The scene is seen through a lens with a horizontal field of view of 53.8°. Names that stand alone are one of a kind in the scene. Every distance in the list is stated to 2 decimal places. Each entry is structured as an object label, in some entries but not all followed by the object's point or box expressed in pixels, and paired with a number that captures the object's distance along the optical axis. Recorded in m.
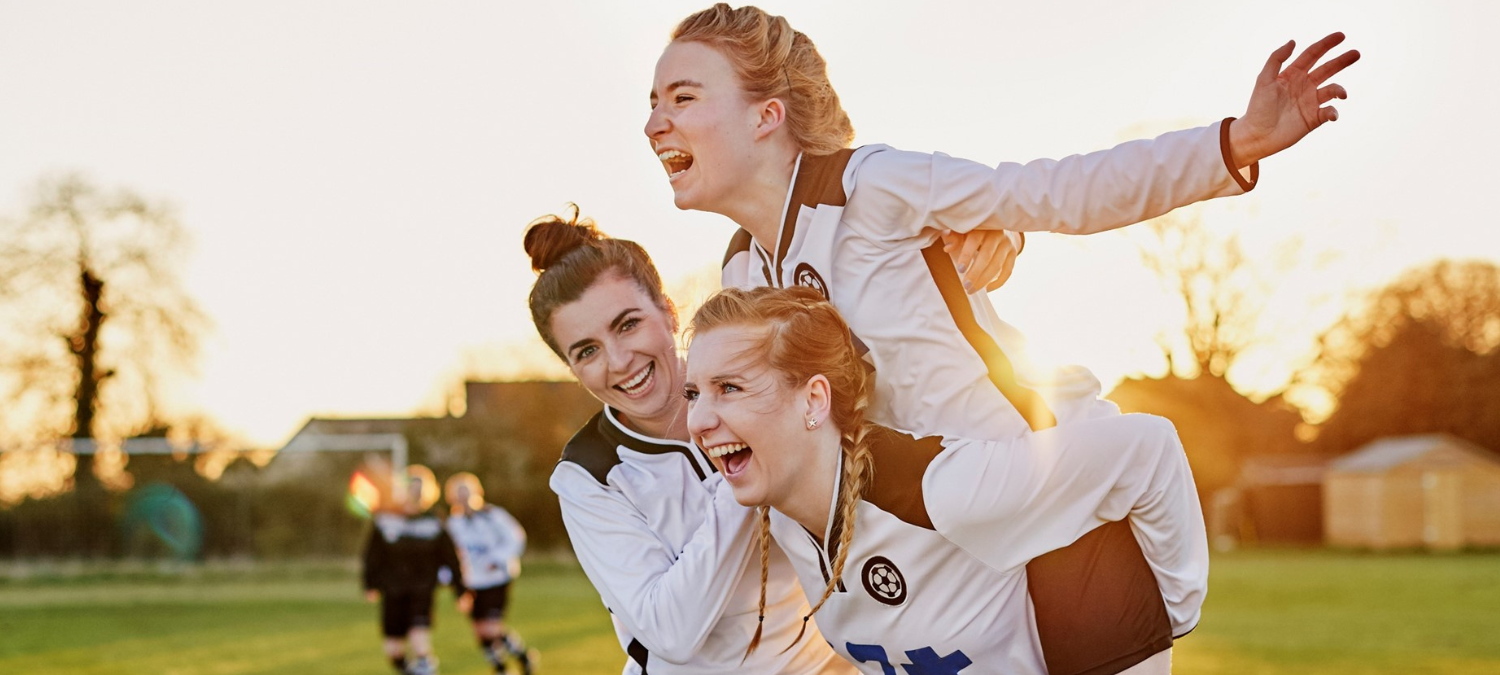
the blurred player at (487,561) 14.67
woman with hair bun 3.67
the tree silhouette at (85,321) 31.95
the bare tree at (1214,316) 26.72
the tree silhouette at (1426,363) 52.41
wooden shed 44.41
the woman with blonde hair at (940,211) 2.83
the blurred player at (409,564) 14.78
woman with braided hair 2.92
